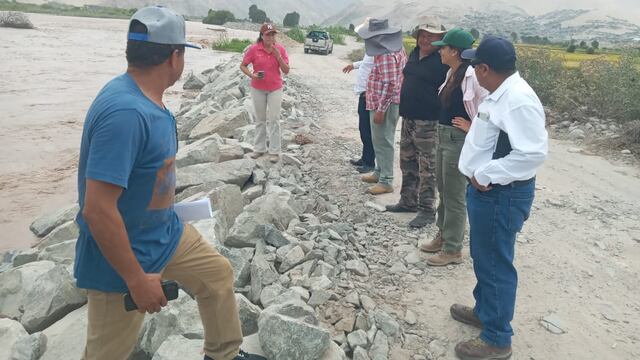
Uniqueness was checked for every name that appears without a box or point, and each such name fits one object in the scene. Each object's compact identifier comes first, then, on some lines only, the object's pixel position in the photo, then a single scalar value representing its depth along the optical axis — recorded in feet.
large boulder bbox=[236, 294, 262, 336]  10.80
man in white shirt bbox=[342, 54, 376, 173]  20.53
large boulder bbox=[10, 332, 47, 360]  10.25
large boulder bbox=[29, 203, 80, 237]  20.30
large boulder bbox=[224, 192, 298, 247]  14.32
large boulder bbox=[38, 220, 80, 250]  17.40
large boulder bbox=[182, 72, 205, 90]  55.21
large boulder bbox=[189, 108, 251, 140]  26.76
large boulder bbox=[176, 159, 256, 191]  18.28
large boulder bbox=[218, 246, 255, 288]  12.46
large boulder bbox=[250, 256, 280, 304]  12.13
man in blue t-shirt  6.29
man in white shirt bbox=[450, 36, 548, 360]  9.25
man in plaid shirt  18.11
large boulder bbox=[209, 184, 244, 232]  15.43
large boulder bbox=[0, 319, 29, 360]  10.44
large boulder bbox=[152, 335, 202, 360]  9.43
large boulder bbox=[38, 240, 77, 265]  14.78
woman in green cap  12.98
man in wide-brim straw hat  15.87
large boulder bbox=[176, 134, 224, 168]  21.12
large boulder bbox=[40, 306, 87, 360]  10.54
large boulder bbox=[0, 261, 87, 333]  11.93
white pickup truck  93.35
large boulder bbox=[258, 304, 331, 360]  9.56
